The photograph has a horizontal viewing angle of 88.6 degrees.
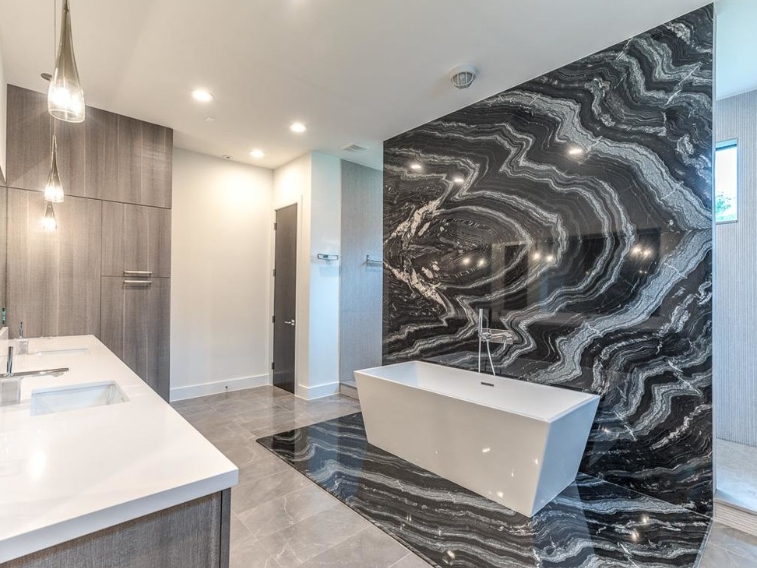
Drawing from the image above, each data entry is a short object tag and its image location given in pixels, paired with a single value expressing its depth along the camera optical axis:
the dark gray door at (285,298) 4.81
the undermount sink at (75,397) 1.51
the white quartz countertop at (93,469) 0.71
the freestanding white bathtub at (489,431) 2.21
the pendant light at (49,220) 2.90
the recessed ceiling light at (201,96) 3.21
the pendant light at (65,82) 1.11
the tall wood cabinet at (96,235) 3.16
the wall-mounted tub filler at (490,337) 3.21
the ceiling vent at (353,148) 4.43
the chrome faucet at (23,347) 2.39
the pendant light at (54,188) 2.23
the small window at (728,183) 3.10
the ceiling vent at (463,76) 2.86
